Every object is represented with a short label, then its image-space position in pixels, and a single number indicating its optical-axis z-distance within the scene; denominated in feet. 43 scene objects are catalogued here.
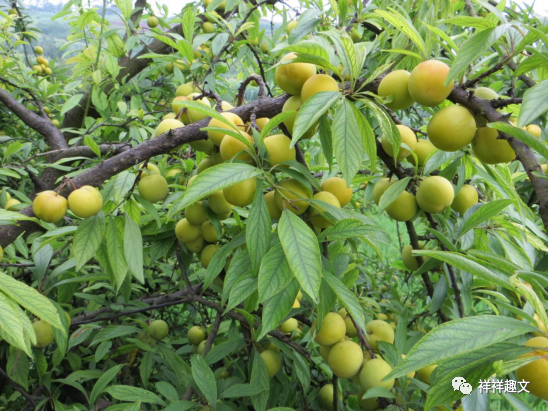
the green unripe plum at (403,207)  3.16
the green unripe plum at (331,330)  3.23
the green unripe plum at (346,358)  3.23
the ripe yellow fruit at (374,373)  3.23
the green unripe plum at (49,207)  2.90
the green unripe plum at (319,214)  2.60
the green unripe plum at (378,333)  3.71
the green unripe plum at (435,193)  2.98
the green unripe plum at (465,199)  3.60
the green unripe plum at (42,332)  4.04
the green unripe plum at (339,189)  2.84
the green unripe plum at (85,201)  2.87
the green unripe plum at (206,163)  3.15
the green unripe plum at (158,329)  5.27
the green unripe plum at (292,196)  2.45
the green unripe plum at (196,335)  5.60
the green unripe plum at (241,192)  2.44
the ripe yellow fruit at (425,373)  3.78
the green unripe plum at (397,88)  2.32
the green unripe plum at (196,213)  3.39
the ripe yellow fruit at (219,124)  2.57
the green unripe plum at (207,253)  3.99
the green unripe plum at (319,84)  2.27
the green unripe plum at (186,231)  3.77
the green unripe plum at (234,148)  2.50
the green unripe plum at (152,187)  3.48
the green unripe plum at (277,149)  2.48
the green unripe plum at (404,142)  2.92
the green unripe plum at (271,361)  3.91
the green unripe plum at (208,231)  3.95
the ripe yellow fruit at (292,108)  2.54
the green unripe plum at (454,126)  2.19
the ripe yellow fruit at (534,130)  4.02
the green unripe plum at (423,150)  3.32
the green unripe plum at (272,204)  2.59
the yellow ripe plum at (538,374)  1.75
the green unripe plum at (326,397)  4.66
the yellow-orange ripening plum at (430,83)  2.09
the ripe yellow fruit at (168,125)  3.16
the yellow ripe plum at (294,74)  2.46
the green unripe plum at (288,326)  4.46
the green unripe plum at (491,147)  2.22
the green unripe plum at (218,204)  3.09
